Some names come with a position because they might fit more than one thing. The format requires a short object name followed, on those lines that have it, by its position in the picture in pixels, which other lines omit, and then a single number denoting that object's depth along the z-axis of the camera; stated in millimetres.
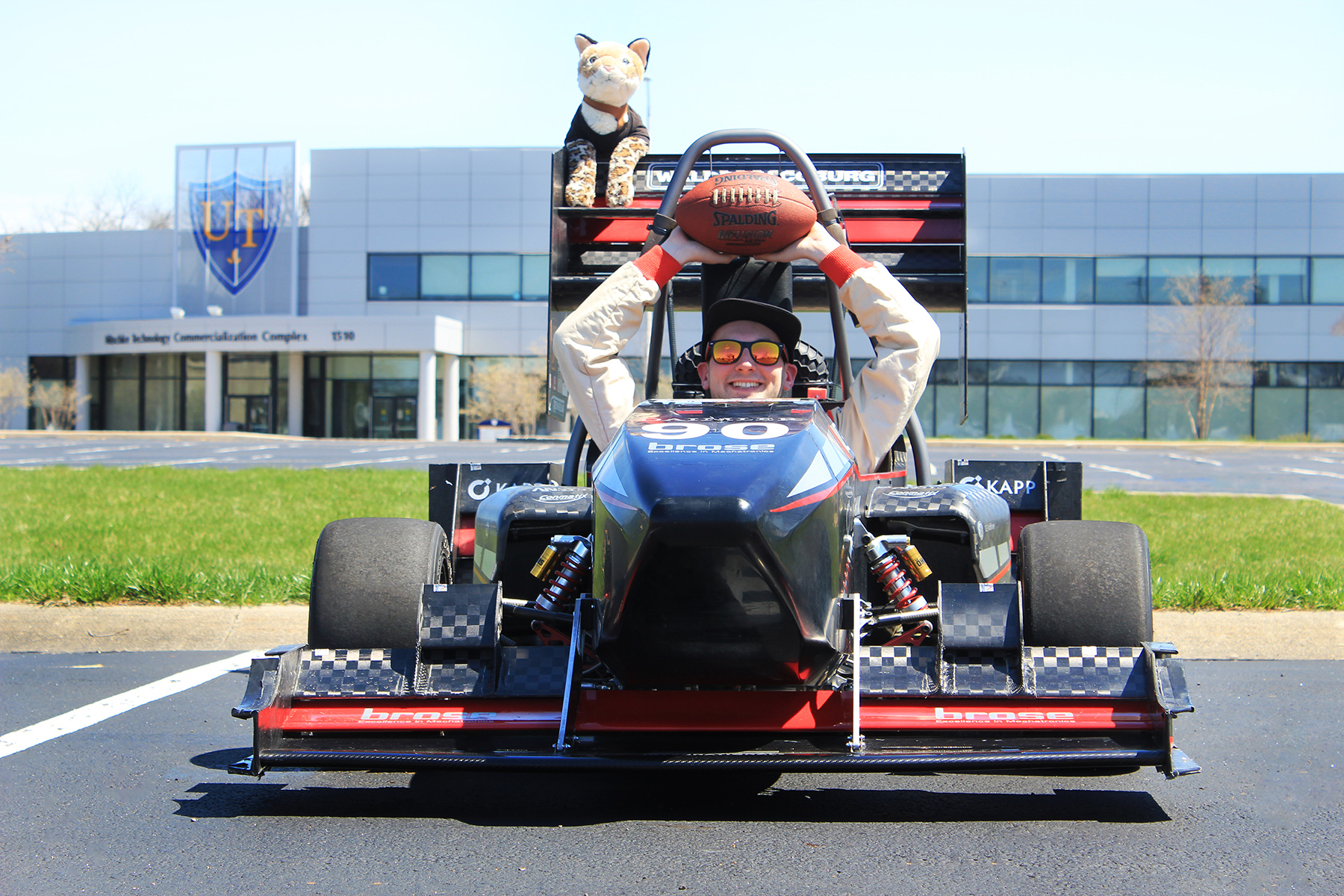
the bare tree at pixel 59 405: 46969
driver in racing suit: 4379
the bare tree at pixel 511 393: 42219
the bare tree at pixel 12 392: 47656
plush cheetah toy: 6500
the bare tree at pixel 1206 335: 40250
